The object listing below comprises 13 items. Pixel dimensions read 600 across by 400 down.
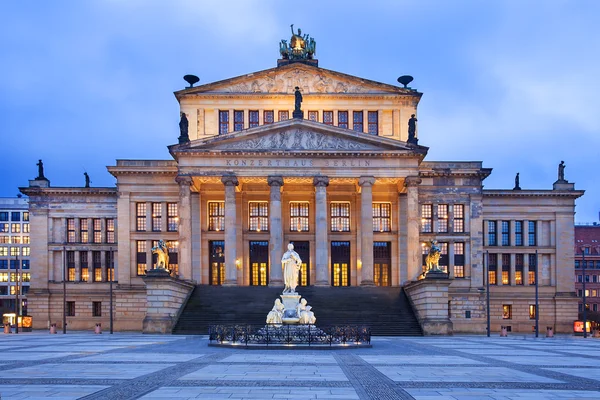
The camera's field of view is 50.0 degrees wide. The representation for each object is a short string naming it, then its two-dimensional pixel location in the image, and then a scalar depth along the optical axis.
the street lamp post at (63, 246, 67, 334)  56.34
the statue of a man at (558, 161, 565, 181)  72.00
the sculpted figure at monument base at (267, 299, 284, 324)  35.56
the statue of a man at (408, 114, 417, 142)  60.19
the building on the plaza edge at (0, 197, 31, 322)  116.56
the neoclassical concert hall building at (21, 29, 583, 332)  59.75
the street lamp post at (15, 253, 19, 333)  58.91
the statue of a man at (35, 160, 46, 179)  69.43
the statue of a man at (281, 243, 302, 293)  36.47
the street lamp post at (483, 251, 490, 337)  52.44
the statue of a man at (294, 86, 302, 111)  59.56
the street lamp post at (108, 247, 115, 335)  68.70
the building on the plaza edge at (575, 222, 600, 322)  108.94
